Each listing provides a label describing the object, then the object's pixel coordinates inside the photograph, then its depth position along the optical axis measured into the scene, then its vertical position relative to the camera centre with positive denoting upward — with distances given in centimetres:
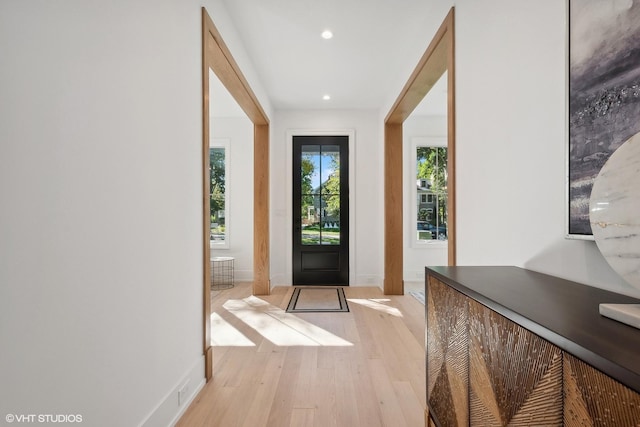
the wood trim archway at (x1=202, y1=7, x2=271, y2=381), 207 +60
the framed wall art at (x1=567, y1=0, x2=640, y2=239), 86 +36
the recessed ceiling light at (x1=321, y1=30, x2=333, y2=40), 275 +152
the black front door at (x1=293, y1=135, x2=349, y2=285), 494 +3
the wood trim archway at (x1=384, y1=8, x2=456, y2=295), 203 +72
